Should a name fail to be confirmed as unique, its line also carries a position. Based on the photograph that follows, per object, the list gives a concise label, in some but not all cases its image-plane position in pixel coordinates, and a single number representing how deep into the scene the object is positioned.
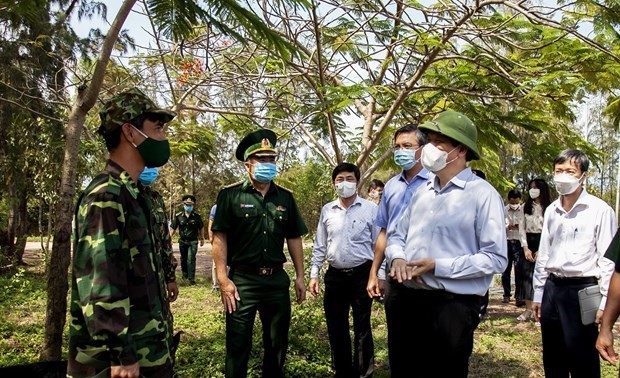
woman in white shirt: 6.48
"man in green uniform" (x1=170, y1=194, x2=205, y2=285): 9.67
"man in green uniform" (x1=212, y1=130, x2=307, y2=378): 3.23
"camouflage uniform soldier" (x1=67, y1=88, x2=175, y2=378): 1.80
